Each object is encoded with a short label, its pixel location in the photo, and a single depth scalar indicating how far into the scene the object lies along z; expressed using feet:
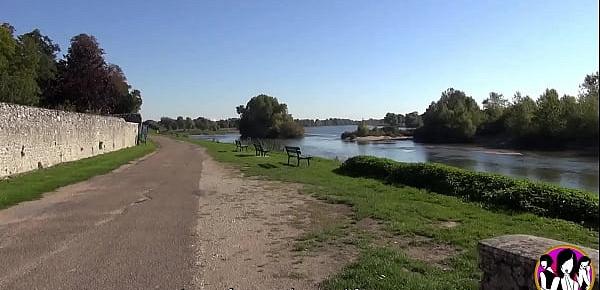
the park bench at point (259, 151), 100.04
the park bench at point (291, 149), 79.44
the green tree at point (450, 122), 253.24
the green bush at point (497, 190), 31.51
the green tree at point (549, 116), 142.42
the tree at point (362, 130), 302.94
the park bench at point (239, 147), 128.05
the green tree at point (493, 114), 246.47
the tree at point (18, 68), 90.12
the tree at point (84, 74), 127.85
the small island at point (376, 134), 284.61
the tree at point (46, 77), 132.77
